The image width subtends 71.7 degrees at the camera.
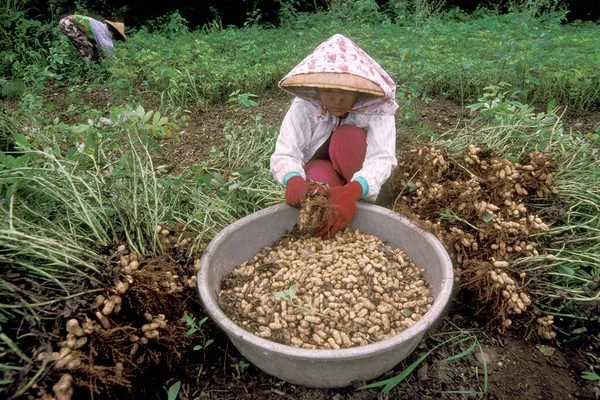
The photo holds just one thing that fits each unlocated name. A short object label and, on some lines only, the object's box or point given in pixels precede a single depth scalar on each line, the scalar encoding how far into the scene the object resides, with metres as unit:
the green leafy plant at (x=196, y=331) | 1.43
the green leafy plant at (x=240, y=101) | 2.69
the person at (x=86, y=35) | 4.61
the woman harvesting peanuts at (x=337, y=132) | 1.69
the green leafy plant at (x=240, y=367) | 1.54
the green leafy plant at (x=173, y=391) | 1.38
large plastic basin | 1.26
